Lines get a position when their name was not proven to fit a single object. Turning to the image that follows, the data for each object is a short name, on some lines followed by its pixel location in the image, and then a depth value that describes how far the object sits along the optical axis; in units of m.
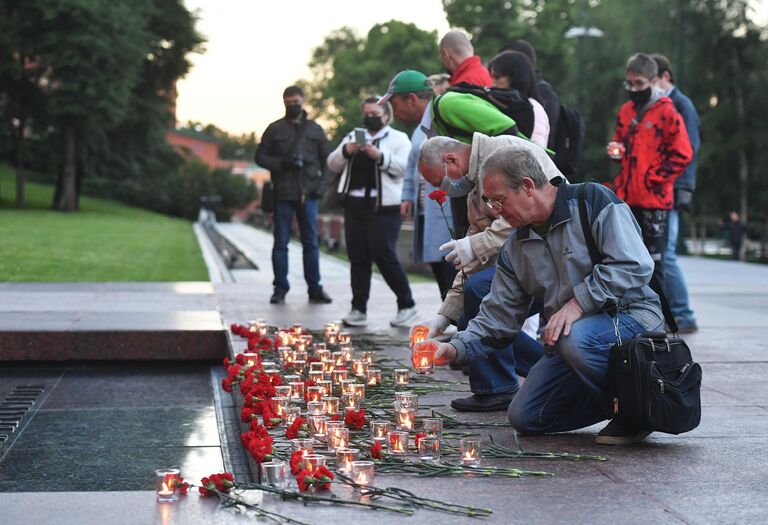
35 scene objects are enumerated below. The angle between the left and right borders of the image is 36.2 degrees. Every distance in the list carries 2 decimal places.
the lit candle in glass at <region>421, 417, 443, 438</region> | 4.48
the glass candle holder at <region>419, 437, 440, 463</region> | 4.27
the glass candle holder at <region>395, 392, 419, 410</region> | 4.96
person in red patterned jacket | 8.85
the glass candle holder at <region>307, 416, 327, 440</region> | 4.64
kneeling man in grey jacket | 4.54
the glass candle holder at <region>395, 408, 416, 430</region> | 4.81
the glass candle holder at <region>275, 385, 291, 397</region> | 5.32
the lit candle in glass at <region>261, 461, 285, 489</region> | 3.84
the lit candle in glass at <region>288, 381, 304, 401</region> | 5.54
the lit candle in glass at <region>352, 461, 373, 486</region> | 3.83
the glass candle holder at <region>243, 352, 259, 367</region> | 6.22
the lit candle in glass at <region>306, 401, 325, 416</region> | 4.88
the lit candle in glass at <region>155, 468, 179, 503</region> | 3.67
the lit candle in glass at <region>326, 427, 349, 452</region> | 4.33
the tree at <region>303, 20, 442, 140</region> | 60.41
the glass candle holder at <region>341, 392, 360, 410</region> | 5.16
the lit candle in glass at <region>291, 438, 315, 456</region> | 4.16
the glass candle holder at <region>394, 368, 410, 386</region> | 6.00
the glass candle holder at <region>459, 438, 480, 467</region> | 4.20
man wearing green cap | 7.32
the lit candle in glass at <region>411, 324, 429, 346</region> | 5.22
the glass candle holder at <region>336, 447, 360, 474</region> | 3.98
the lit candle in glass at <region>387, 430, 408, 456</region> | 4.36
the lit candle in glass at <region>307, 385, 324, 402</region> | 5.30
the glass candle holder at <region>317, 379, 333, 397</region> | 5.50
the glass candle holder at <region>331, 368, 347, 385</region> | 5.80
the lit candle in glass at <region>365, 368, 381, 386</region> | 5.99
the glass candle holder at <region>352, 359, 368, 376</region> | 6.23
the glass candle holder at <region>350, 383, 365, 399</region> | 5.34
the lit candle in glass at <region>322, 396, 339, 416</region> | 5.12
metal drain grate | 6.07
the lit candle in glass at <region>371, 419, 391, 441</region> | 4.55
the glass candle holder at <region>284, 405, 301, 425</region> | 4.97
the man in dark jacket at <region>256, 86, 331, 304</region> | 10.95
